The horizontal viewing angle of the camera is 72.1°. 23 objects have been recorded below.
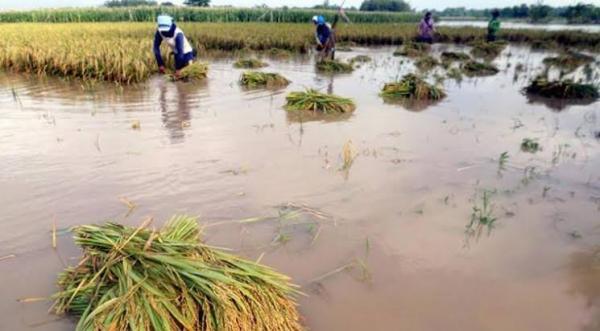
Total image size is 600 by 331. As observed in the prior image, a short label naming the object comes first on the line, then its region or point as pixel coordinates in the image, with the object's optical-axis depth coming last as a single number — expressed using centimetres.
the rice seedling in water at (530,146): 467
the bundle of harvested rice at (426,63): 1139
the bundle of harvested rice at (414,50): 1458
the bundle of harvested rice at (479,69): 1042
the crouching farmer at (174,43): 770
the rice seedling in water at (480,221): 289
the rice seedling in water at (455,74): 948
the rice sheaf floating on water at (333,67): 1029
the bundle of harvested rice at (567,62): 1179
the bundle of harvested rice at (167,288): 171
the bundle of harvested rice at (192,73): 827
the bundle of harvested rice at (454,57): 1302
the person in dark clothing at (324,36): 1100
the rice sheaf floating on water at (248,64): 1098
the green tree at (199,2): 6262
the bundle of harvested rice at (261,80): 812
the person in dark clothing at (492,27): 1773
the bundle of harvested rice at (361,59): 1265
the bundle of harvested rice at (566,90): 766
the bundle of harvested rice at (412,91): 725
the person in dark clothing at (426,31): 1695
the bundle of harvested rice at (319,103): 625
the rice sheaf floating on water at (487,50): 1509
